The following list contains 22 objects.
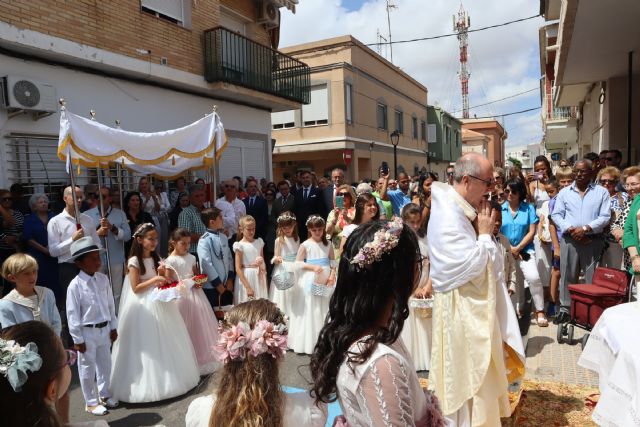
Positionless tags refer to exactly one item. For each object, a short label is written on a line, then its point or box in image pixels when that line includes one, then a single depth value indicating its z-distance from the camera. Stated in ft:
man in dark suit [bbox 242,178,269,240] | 29.63
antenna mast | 175.32
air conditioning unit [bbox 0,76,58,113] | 23.93
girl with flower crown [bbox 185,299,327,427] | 6.26
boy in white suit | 13.43
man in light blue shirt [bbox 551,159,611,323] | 18.97
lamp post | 64.90
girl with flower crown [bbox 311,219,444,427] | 5.03
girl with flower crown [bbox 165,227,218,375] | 17.20
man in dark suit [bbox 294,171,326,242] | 29.94
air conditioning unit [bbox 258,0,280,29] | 46.75
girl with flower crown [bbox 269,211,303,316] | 19.97
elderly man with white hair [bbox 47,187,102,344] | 19.93
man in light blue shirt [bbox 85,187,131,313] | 22.70
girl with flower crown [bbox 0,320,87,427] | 5.02
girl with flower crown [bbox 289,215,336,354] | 19.01
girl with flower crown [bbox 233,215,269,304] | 20.13
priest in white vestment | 10.04
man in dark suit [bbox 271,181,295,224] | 28.66
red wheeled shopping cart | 15.87
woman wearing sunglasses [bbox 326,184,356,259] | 22.03
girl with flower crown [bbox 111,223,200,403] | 14.76
